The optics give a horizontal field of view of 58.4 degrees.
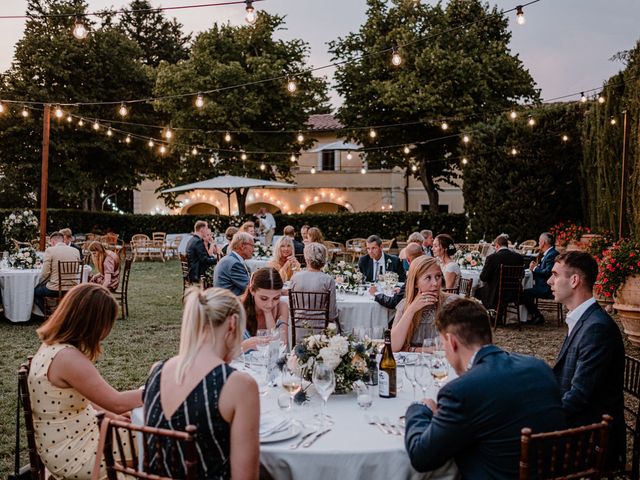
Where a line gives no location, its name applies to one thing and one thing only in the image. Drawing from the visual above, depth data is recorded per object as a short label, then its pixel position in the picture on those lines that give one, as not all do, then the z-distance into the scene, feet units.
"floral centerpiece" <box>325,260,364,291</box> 25.35
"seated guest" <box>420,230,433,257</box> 35.94
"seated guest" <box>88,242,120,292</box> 30.81
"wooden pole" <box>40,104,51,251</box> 45.82
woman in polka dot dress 9.42
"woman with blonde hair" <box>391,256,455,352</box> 14.29
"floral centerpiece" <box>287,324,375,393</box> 9.87
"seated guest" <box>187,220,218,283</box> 34.86
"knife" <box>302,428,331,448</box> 7.98
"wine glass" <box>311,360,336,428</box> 9.04
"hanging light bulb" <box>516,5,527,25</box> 28.96
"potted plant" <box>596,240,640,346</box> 24.89
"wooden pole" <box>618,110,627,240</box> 37.45
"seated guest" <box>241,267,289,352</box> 15.17
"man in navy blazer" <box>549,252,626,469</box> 9.87
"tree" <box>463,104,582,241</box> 59.98
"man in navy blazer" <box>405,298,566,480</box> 7.14
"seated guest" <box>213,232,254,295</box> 23.65
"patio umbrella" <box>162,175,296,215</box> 70.13
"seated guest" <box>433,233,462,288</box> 25.08
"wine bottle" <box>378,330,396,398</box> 10.11
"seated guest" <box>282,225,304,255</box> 38.64
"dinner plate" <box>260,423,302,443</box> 8.04
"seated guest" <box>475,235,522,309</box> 31.24
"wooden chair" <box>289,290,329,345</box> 19.94
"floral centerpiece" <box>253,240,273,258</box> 44.16
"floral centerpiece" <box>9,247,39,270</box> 33.32
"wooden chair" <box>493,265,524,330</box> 31.19
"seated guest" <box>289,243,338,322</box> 20.51
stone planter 24.85
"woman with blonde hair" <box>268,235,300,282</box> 26.81
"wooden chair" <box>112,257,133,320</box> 33.09
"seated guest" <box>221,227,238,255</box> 39.08
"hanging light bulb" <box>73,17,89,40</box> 26.45
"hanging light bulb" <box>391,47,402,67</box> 34.17
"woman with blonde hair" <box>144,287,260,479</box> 7.09
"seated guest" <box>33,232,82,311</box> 30.58
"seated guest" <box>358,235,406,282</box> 28.58
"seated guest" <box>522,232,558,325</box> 32.48
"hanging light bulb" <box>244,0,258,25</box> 25.46
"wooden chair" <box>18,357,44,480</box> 9.36
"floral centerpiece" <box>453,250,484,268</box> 36.60
